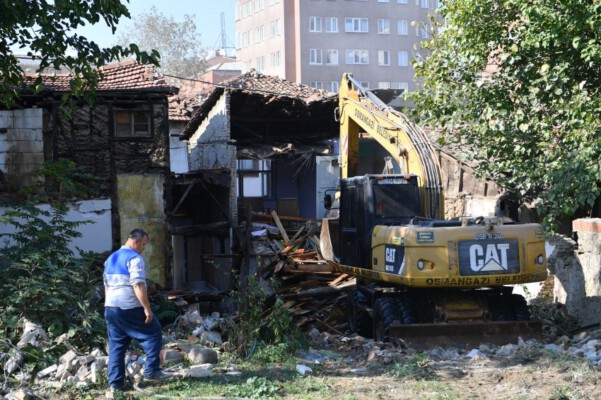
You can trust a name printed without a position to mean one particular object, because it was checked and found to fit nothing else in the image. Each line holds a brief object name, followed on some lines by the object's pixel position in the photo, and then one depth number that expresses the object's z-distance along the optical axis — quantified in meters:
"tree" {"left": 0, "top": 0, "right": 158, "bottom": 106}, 11.71
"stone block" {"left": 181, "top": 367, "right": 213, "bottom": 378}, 9.60
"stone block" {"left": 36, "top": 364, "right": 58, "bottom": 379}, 9.78
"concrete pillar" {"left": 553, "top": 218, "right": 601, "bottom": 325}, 14.16
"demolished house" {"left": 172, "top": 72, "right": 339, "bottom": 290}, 23.53
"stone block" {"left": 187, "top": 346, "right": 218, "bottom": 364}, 10.38
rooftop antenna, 80.67
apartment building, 62.12
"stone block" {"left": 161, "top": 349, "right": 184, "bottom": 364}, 10.33
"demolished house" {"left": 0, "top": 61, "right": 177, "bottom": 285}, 19.91
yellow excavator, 12.34
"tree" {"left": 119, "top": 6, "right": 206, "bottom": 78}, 66.00
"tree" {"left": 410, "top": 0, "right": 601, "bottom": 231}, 13.82
